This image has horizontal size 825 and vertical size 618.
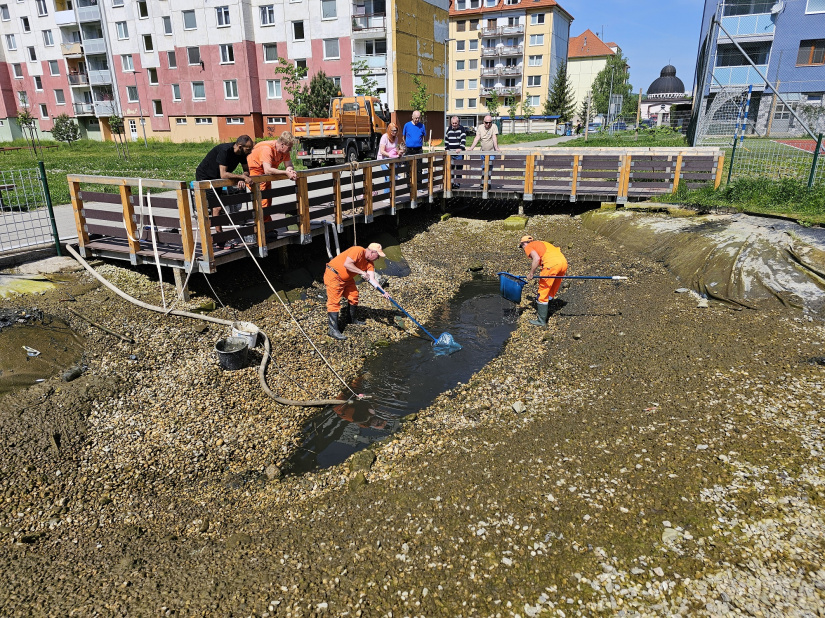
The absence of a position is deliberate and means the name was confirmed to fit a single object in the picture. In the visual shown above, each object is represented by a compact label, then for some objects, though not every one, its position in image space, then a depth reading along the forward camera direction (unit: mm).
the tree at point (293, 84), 33156
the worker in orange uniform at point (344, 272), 9172
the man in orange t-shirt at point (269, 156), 9727
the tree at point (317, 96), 32719
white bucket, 8312
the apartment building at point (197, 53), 37719
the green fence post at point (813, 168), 13342
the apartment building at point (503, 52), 58656
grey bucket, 7816
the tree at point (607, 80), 64750
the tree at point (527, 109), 55278
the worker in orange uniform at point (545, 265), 9828
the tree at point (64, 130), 38125
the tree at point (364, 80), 35656
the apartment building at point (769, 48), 33000
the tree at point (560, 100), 55531
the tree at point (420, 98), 36688
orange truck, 21969
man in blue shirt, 15672
